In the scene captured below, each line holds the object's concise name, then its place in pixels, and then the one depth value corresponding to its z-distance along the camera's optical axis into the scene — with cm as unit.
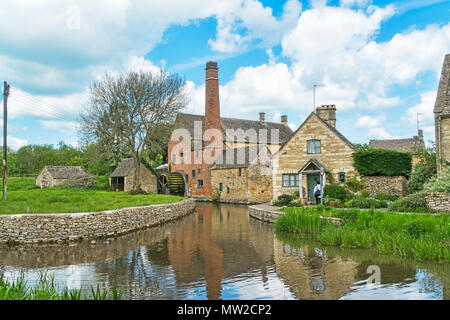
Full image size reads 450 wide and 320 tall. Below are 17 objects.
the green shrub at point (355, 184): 2156
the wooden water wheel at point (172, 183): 3541
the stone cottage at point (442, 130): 1744
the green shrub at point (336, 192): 2036
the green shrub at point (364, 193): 2117
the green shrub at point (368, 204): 1816
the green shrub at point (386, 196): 2008
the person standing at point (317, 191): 2009
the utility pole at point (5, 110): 1892
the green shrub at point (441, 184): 1550
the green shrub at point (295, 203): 2060
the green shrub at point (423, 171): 1922
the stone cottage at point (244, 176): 3094
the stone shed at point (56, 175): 3709
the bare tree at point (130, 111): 3002
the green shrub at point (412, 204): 1529
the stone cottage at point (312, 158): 2247
